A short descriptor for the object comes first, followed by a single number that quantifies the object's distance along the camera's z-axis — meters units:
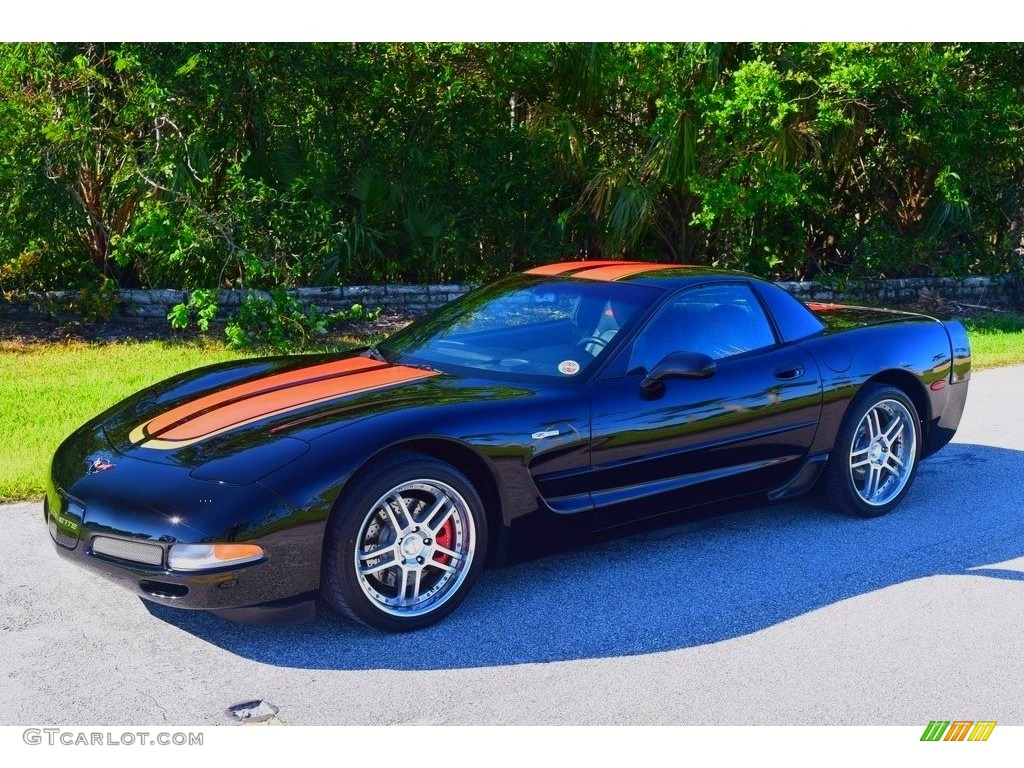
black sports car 4.17
